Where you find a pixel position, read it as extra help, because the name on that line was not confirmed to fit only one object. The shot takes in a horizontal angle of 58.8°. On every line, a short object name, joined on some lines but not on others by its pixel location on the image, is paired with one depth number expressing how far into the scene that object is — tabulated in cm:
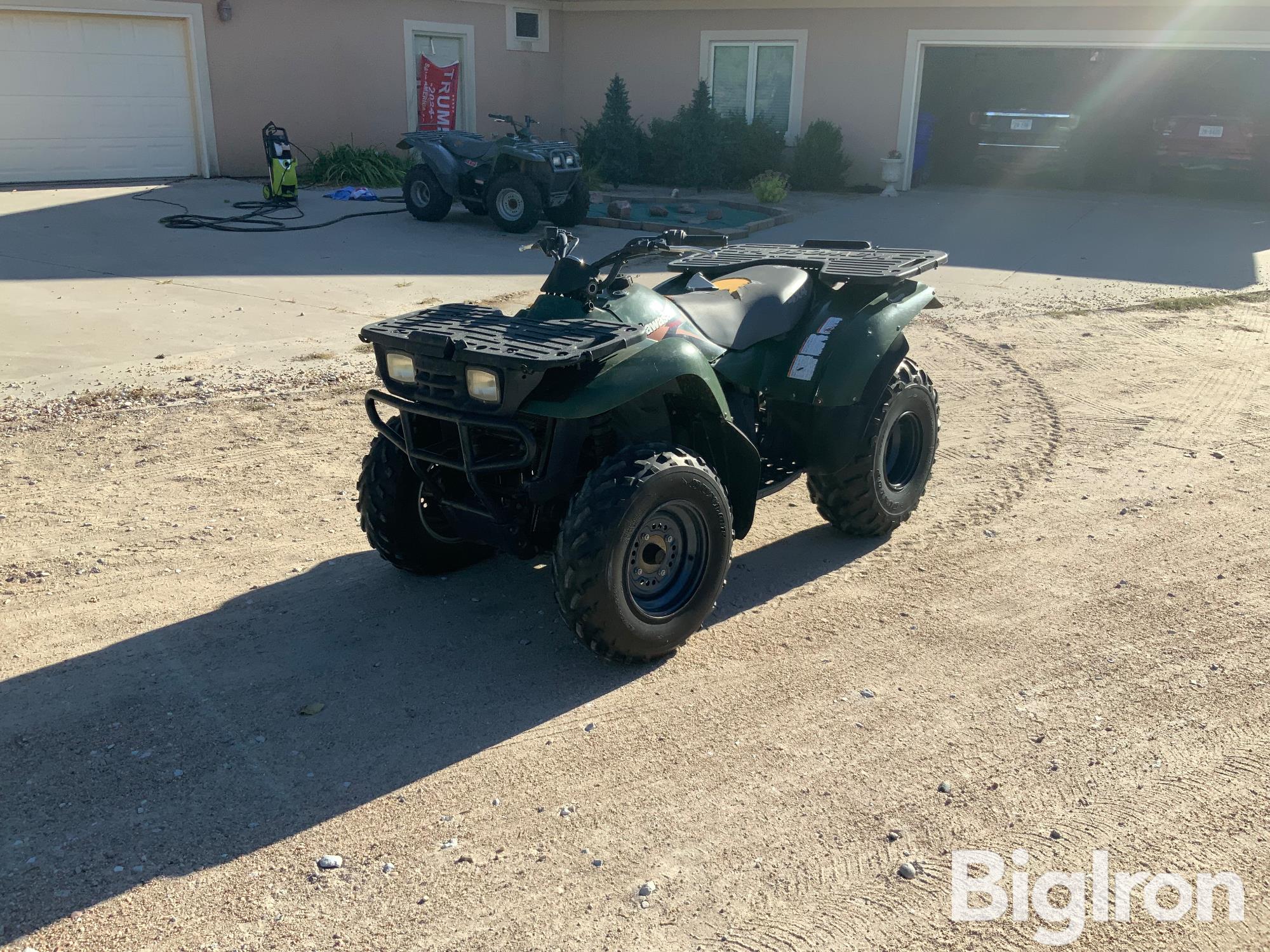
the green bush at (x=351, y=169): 1717
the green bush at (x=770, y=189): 1689
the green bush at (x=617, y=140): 1889
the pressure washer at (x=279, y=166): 1439
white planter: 1875
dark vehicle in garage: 1886
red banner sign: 1911
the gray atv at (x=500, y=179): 1342
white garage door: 1495
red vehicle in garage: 1778
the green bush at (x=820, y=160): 1880
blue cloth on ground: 1574
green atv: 390
